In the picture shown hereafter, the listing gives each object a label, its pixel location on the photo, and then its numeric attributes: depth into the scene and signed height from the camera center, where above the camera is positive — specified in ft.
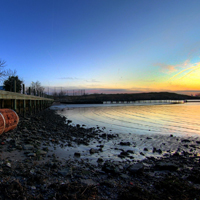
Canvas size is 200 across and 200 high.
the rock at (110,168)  17.38 -8.26
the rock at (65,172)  15.74 -7.91
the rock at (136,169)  17.79 -8.43
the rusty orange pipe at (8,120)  25.75 -4.40
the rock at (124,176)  16.47 -8.59
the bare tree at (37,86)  282.44 +20.08
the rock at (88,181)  14.66 -8.24
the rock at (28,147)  22.46 -7.52
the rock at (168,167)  20.02 -9.07
